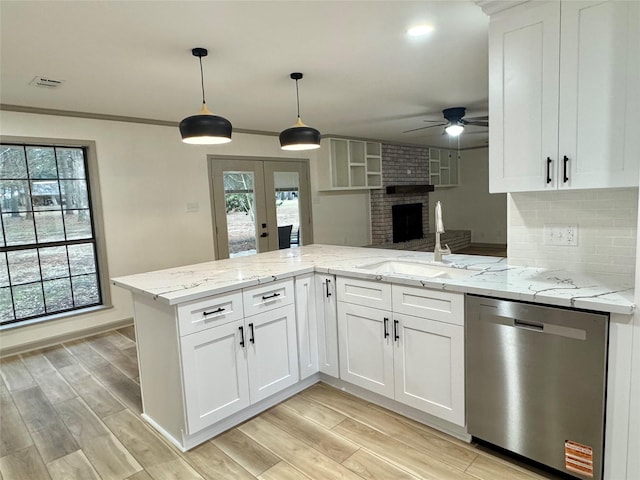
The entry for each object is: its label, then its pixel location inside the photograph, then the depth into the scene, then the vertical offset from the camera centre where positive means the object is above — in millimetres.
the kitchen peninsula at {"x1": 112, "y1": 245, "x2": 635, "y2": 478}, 1876 -720
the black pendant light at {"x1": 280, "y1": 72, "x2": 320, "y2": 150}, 2912 +505
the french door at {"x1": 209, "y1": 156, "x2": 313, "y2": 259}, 5328 +31
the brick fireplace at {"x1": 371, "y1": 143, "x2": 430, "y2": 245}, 7453 +421
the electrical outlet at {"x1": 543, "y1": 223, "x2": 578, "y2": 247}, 2156 -232
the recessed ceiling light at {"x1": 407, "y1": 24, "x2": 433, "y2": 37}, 2414 +1069
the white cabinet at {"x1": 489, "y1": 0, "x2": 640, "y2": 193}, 1714 +469
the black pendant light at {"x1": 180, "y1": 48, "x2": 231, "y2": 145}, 2359 +490
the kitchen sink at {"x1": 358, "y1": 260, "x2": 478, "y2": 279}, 2452 -468
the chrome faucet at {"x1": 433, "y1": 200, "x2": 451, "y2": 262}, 2578 -304
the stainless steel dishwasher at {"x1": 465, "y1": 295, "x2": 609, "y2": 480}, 1662 -867
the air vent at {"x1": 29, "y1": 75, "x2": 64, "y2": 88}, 3007 +1064
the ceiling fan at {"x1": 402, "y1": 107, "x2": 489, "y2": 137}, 4707 +969
